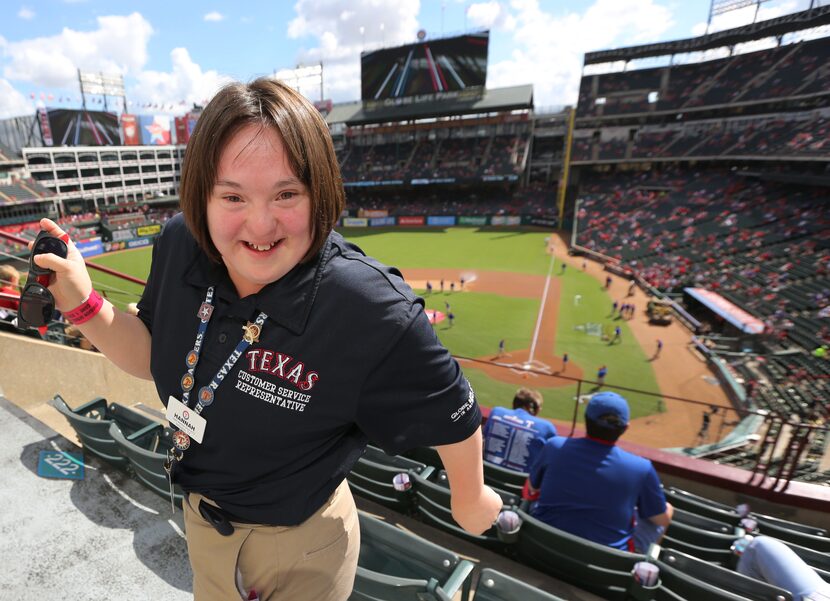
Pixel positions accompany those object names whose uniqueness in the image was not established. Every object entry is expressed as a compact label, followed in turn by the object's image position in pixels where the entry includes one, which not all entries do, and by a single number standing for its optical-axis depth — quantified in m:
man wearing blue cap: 2.66
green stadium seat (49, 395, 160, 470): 3.19
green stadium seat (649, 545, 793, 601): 2.22
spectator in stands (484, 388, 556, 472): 3.84
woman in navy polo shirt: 1.10
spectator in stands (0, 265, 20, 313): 4.02
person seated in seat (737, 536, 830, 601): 2.27
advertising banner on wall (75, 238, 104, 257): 33.35
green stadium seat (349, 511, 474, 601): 1.77
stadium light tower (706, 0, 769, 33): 37.38
